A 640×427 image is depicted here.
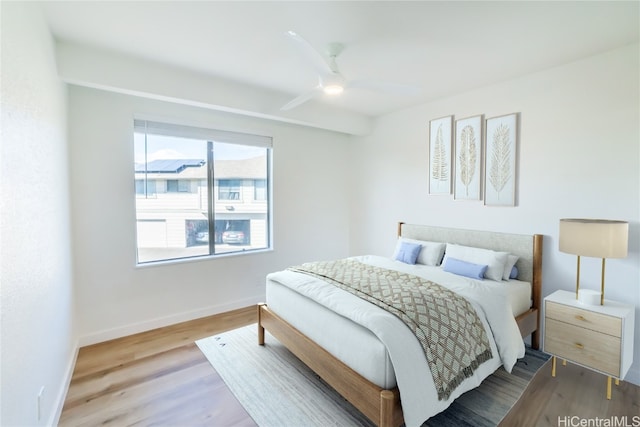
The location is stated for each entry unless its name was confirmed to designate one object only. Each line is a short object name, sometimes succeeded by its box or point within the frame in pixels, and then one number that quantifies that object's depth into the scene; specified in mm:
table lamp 2225
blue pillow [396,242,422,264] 3467
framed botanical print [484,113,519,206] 3072
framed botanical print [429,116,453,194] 3596
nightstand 2174
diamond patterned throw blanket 1819
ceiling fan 2136
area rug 1983
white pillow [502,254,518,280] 2924
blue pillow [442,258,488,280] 2867
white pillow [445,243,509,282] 2877
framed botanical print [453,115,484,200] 3322
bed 1687
